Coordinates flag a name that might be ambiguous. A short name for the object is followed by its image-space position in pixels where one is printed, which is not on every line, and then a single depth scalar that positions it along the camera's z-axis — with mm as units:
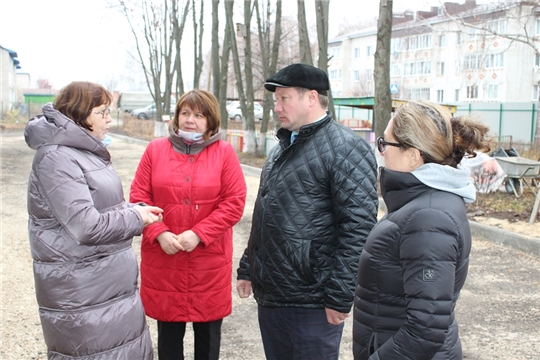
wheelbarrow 10188
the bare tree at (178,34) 29784
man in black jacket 2727
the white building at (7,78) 56634
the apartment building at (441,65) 46875
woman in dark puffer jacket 1889
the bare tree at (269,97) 18453
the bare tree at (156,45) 32969
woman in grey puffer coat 2646
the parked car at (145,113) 50656
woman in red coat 3420
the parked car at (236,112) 48234
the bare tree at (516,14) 18956
